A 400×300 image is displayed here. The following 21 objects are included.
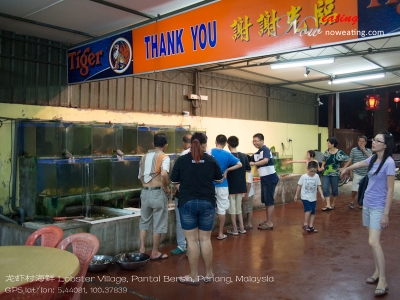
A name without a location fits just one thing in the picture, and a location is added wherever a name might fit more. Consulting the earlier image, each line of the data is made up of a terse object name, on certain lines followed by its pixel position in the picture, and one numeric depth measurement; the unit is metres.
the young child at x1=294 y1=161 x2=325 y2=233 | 6.98
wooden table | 2.51
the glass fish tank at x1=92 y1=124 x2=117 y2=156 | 7.14
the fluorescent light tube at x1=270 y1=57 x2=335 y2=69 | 8.78
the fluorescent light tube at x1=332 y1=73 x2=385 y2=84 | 11.03
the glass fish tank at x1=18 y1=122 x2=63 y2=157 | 6.61
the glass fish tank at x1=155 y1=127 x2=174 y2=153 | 8.74
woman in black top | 4.28
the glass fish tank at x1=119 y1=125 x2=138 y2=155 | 7.70
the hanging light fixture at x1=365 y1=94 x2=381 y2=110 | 13.11
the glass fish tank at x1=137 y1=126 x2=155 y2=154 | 8.02
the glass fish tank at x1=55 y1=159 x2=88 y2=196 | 6.02
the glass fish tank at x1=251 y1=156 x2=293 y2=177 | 11.24
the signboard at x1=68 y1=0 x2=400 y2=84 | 3.89
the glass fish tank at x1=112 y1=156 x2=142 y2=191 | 6.90
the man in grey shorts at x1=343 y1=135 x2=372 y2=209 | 8.87
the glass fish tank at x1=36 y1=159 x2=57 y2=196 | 5.99
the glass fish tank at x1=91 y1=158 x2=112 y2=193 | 6.53
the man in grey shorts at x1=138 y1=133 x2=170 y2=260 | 5.21
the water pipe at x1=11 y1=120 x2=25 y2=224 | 6.62
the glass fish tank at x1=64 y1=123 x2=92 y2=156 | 6.84
